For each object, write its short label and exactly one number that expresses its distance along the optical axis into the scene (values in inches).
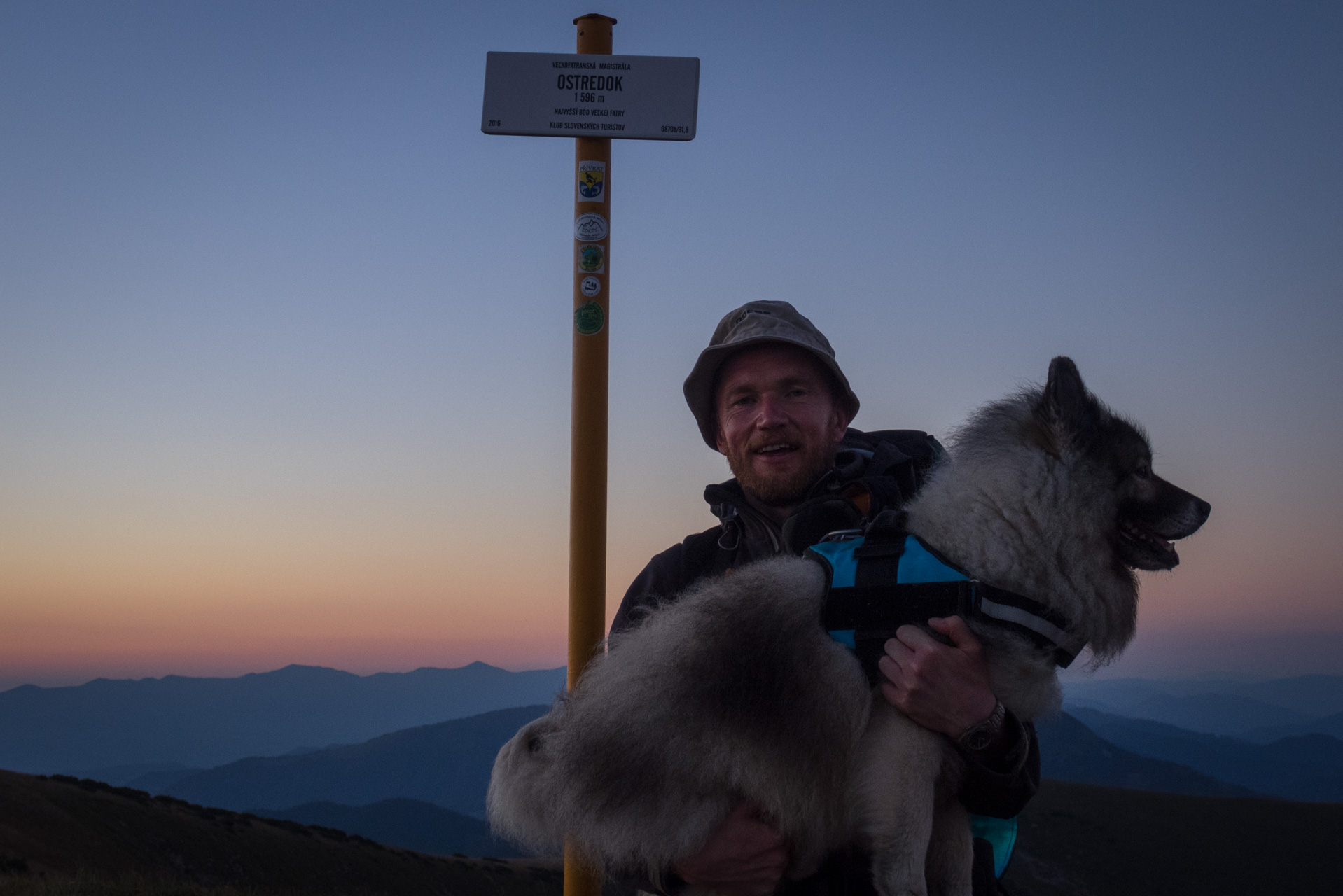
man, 103.3
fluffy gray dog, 101.1
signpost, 136.3
